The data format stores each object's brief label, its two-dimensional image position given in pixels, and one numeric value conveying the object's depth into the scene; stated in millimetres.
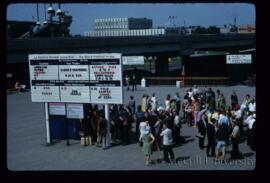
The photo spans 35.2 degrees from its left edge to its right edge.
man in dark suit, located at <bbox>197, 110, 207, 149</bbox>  13523
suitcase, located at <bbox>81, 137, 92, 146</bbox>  15308
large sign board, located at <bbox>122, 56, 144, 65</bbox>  32344
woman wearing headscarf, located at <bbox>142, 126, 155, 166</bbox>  12391
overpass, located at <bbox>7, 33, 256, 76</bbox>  29359
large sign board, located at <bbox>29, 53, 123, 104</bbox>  14461
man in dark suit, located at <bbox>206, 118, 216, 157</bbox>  12766
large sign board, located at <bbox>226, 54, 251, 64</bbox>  33000
